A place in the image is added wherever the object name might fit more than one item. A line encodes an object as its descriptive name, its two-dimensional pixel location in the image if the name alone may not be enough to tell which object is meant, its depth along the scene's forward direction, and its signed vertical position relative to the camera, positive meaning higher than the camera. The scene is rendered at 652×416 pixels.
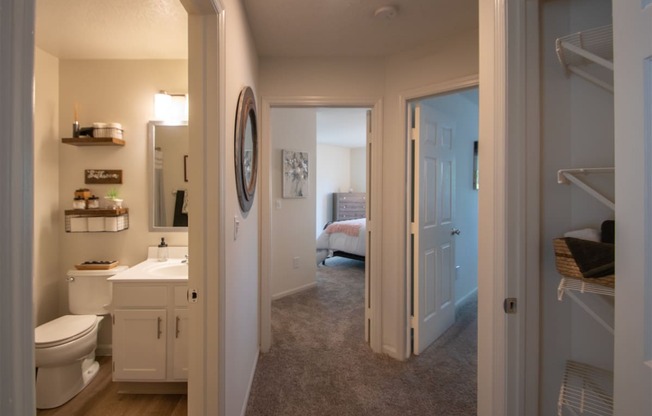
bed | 5.11 -0.56
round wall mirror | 1.60 +0.35
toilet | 1.85 -0.80
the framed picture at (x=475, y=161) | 3.57 +0.54
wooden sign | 2.39 +0.26
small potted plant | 2.36 +0.09
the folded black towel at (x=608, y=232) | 1.01 -0.08
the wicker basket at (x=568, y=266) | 0.95 -0.19
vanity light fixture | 2.38 +0.79
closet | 1.09 +0.10
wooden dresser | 7.48 +0.08
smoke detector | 1.82 +1.17
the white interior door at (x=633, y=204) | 0.65 +0.01
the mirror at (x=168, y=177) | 2.44 +0.25
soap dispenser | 2.38 -0.33
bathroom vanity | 1.92 -0.74
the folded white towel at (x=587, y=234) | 1.03 -0.09
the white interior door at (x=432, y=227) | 2.44 -0.16
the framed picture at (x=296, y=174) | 3.93 +0.45
